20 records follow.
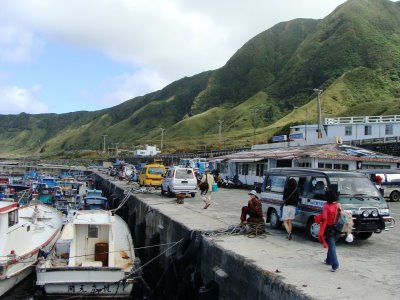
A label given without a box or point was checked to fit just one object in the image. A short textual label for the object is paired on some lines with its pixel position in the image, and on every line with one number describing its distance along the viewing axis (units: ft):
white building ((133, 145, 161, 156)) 402.44
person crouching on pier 42.80
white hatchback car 88.69
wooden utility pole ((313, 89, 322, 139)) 152.45
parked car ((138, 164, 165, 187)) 110.22
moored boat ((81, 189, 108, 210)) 107.34
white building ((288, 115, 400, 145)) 175.32
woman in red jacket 29.25
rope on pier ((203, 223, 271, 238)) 42.05
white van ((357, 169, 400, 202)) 88.81
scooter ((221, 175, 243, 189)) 132.57
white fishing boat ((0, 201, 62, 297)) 47.96
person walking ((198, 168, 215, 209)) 68.39
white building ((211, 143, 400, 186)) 103.60
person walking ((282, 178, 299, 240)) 40.68
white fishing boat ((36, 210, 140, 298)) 42.06
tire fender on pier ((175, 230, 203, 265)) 39.91
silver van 38.40
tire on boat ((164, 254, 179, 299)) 41.75
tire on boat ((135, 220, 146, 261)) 65.82
